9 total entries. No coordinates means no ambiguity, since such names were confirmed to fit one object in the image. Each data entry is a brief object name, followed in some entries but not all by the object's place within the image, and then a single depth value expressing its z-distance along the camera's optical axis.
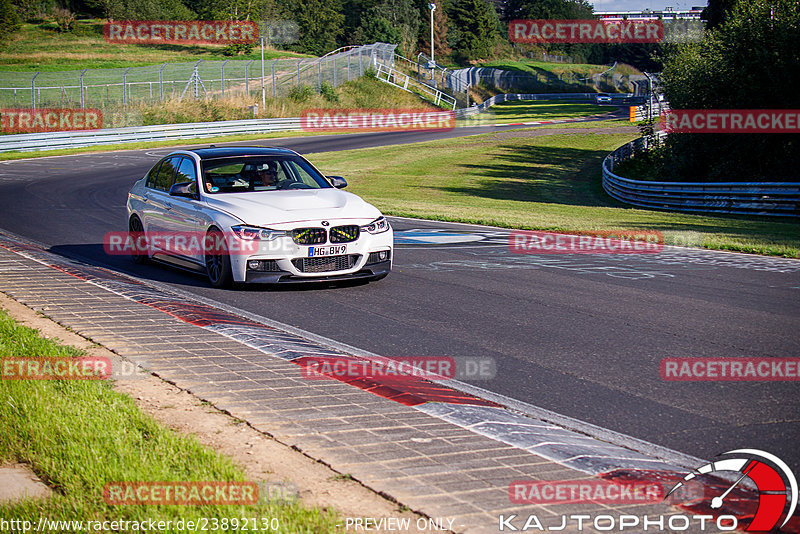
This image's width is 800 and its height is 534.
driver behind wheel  11.09
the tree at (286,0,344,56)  111.88
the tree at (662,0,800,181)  26.66
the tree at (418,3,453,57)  115.31
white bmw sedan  9.70
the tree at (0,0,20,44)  87.56
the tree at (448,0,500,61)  119.44
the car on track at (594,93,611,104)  94.88
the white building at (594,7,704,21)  112.96
